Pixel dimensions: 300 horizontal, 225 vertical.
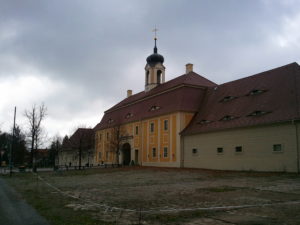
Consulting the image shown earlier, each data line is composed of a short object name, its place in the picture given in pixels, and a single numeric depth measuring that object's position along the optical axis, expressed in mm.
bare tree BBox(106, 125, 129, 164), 45422
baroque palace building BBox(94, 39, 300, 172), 25125
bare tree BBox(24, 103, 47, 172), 37594
